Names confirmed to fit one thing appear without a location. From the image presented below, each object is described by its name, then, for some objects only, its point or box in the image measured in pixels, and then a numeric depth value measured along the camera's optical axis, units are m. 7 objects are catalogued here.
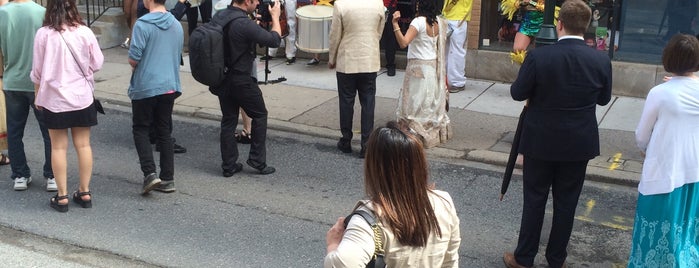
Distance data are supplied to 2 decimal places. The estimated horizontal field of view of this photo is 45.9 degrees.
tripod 8.85
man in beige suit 7.54
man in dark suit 4.75
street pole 5.75
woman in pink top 5.86
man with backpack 6.72
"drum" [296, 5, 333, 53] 9.63
